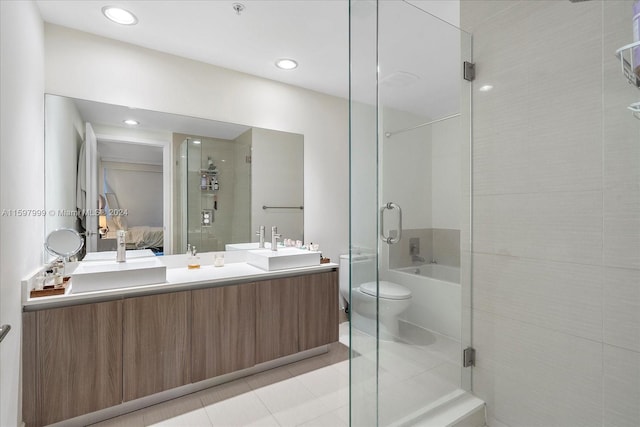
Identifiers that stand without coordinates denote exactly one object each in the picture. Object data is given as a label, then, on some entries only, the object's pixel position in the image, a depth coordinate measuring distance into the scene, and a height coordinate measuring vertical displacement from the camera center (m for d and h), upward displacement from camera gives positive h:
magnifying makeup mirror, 1.95 -0.19
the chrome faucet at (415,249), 1.57 -0.19
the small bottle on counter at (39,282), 1.75 -0.40
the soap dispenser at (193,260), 2.52 -0.40
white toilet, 1.44 -0.41
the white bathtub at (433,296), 1.56 -0.44
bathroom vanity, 1.66 -0.80
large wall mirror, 2.12 +0.28
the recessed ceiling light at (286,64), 2.63 +1.29
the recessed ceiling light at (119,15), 1.94 +1.27
